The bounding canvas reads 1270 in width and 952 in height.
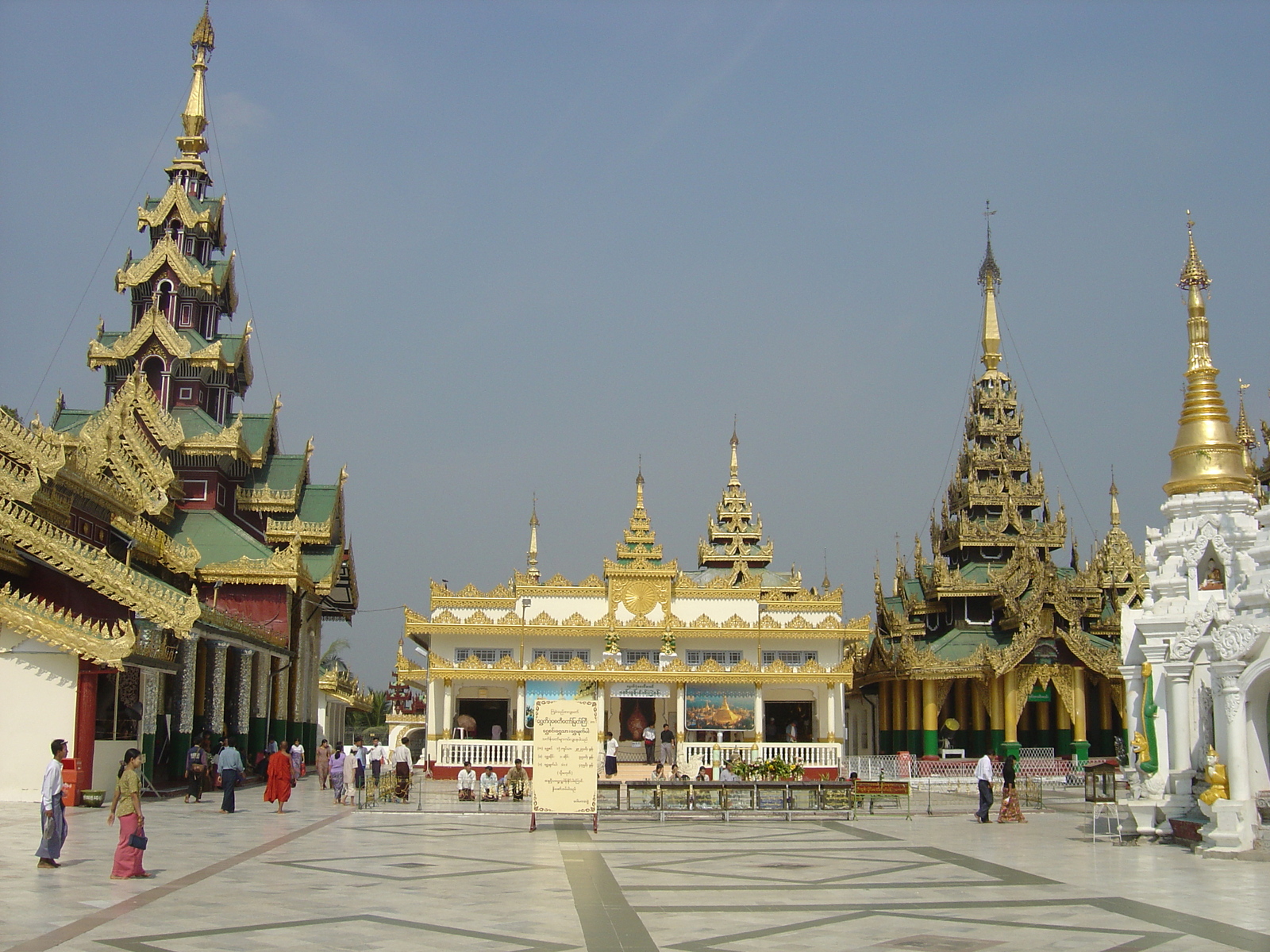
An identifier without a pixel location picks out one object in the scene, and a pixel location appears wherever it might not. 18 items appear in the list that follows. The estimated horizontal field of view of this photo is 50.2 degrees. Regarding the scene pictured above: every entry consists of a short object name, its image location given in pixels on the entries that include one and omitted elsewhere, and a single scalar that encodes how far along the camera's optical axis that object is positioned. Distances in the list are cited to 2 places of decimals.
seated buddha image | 20.73
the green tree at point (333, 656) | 71.00
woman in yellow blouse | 12.77
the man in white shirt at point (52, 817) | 13.30
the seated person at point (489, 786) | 26.72
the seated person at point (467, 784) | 26.27
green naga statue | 19.27
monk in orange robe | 22.75
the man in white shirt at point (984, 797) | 22.52
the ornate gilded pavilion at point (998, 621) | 42.12
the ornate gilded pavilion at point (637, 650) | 39.50
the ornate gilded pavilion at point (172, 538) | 23.02
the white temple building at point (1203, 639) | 16.77
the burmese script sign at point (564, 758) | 18.69
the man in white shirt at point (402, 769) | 25.88
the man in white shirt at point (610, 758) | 31.67
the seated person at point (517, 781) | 26.83
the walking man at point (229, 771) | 21.98
